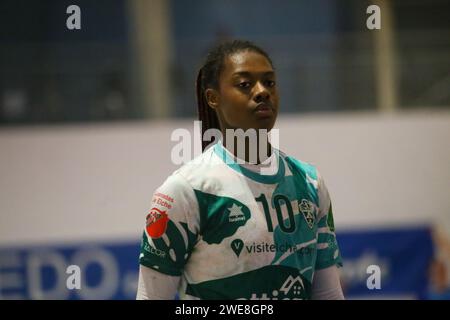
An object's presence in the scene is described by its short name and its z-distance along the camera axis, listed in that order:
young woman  8.70
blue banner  15.51
